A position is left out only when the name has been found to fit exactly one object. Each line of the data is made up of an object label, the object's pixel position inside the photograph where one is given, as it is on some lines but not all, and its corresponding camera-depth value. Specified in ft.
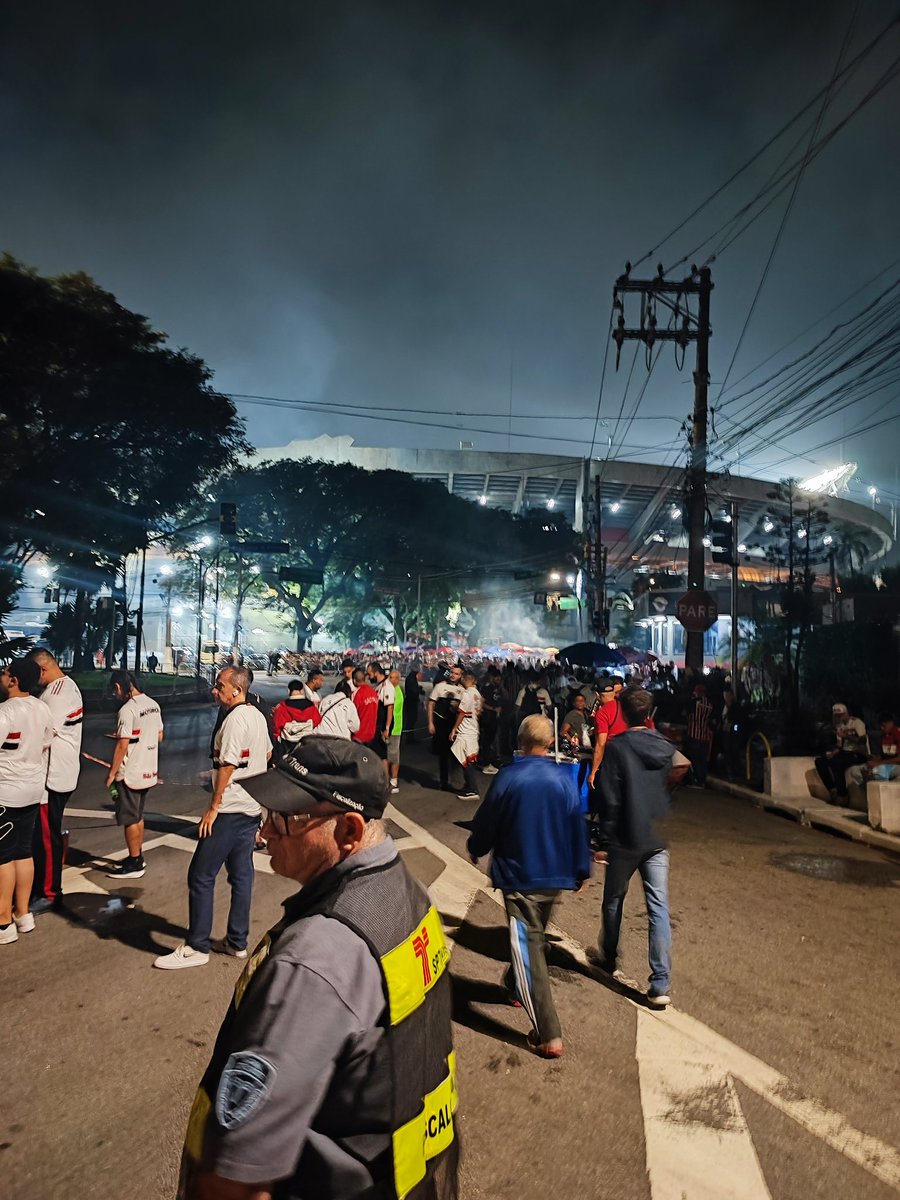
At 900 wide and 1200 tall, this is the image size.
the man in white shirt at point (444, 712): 37.96
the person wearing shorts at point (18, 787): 16.12
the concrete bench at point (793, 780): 35.06
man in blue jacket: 13.09
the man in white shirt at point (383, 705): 36.11
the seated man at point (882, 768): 29.45
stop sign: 52.11
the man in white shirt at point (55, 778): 18.57
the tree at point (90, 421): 67.82
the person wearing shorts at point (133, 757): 20.99
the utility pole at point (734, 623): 66.69
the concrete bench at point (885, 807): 27.89
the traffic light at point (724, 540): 54.85
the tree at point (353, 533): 158.51
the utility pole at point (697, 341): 56.85
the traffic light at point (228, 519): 89.91
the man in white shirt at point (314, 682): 33.09
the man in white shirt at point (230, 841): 15.15
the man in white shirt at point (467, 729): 34.88
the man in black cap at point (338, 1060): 4.21
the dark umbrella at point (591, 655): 64.18
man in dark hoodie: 14.71
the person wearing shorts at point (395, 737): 36.73
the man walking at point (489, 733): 44.83
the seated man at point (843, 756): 33.24
